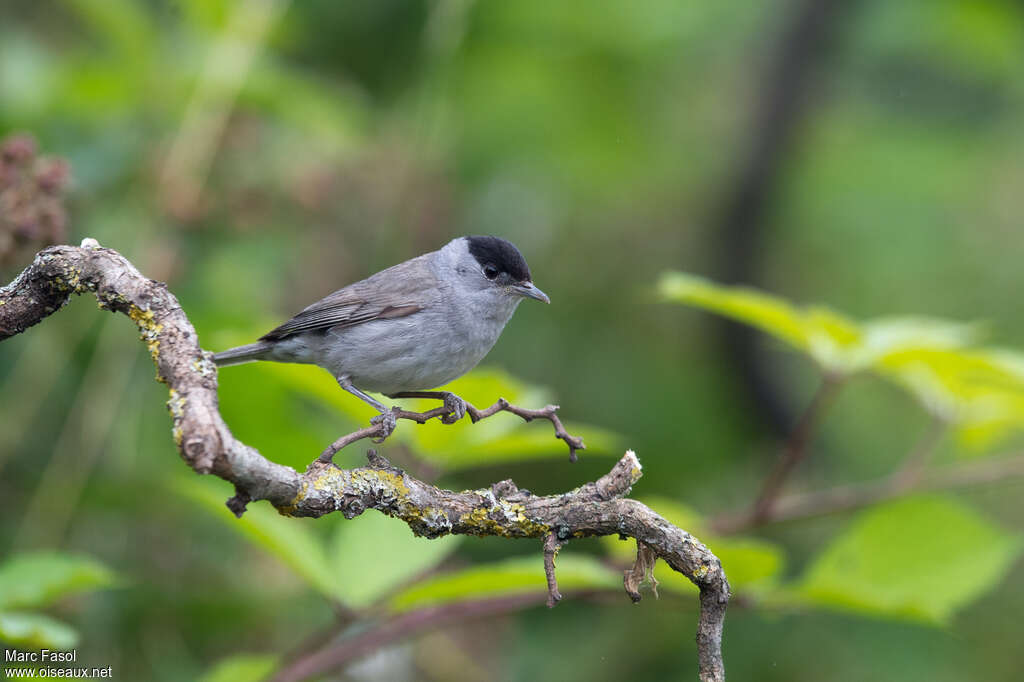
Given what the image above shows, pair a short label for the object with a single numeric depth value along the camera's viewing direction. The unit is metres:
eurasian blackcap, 6.50
